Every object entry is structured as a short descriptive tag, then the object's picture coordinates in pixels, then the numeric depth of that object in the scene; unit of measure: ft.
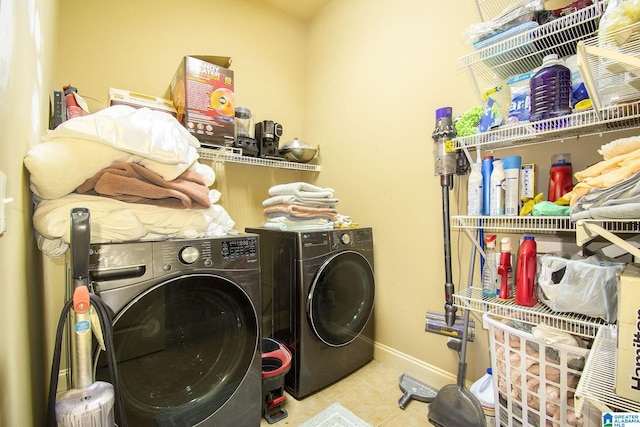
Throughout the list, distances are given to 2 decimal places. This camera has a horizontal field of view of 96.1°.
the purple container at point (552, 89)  3.54
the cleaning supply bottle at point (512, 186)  4.07
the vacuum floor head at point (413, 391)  5.29
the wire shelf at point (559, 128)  3.18
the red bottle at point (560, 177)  3.92
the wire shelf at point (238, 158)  6.06
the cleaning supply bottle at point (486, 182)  4.40
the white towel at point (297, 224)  5.98
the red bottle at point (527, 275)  3.94
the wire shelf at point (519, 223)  3.62
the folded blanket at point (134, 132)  3.04
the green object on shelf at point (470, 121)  4.61
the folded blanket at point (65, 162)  2.71
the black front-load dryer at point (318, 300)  5.29
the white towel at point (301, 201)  6.02
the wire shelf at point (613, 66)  2.67
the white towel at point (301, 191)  6.04
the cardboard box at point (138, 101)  5.37
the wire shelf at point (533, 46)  3.43
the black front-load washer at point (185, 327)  3.16
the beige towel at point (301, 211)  6.02
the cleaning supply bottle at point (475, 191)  4.50
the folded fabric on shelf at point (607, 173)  2.83
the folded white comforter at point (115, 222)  2.98
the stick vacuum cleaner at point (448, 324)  4.45
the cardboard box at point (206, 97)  5.48
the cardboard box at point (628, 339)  2.37
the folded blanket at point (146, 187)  3.32
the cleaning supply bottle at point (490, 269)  4.46
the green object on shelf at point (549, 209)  3.59
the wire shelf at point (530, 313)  3.37
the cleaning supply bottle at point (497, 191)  4.22
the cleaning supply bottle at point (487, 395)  4.34
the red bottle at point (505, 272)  4.25
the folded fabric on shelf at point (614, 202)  2.70
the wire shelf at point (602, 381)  2.31
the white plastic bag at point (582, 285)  3.22
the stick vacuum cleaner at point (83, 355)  2.12
